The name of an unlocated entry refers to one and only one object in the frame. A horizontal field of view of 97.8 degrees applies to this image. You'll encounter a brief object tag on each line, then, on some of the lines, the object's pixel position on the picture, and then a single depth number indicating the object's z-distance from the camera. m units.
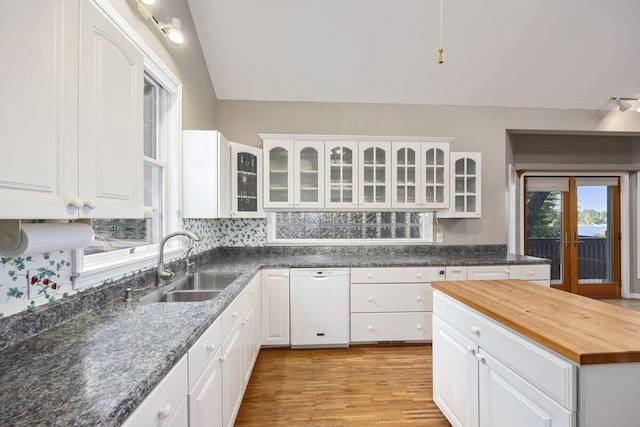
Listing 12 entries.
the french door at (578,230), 4.24
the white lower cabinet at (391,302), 2.78
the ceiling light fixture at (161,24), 1.78
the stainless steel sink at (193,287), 1.76
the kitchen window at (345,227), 3.41
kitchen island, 0.90
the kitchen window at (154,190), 1.67
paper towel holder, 0.86
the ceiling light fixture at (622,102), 3.30
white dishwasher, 2.73
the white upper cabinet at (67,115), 0.71
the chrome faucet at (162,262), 1.78
